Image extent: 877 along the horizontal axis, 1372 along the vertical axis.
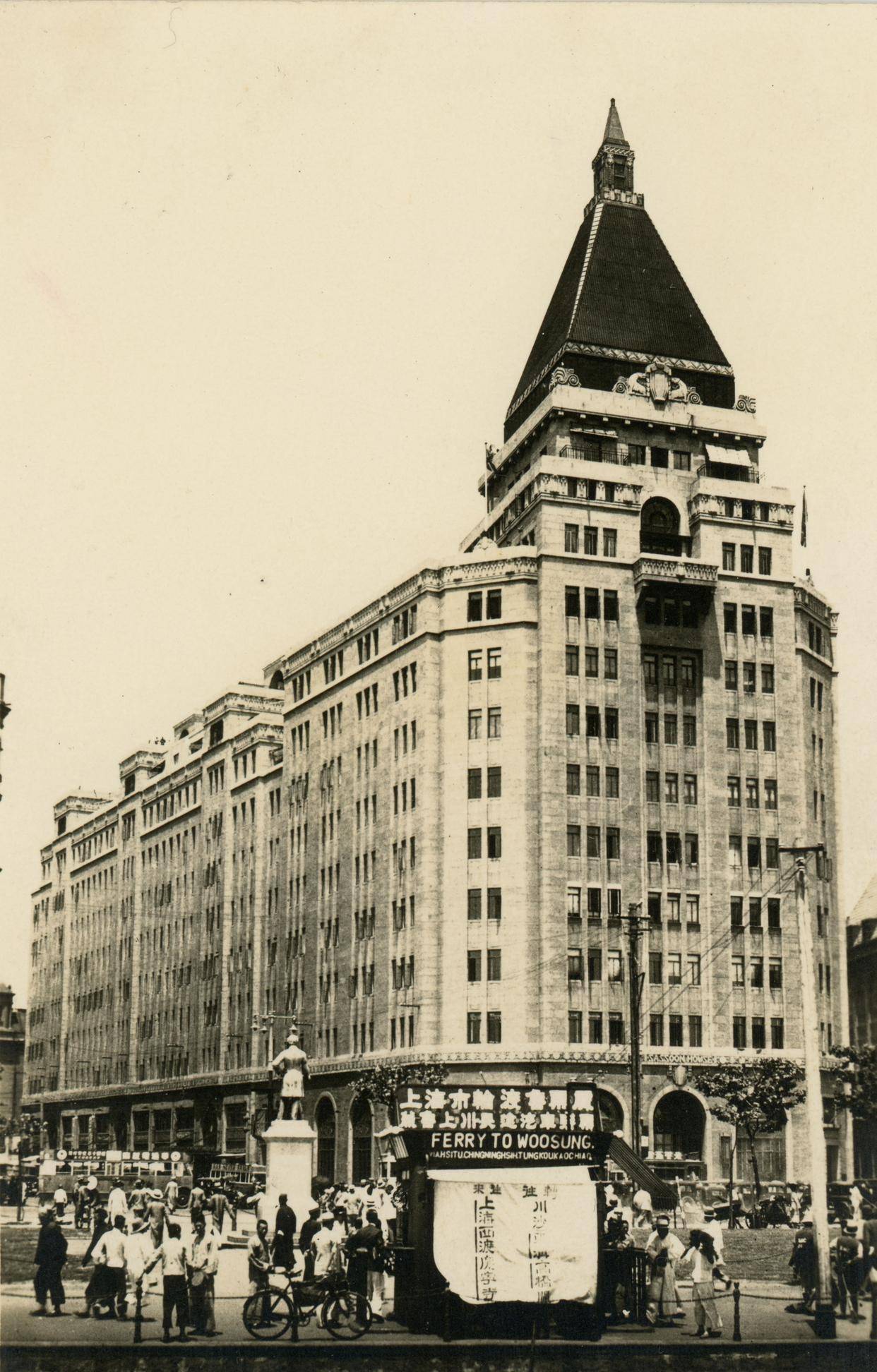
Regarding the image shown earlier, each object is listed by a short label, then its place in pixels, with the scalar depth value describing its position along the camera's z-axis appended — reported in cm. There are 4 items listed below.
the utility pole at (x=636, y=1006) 6494
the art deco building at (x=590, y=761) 8194
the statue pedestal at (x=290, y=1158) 4666
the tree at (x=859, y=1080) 8306
